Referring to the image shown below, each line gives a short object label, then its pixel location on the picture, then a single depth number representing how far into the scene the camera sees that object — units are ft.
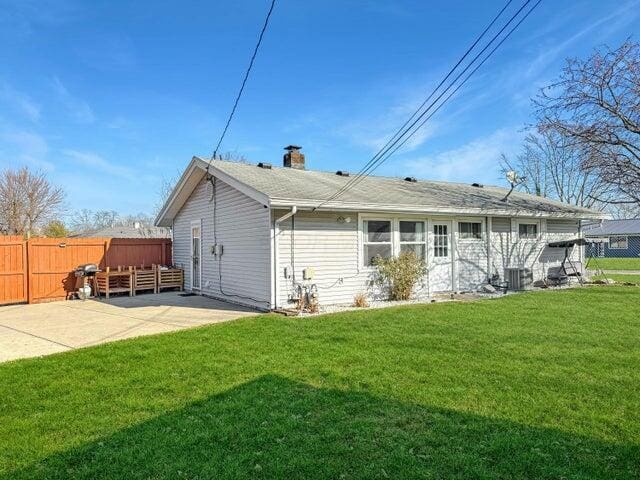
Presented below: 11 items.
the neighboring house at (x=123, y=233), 103.86
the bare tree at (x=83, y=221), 134.39
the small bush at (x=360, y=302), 32.44
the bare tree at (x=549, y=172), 103.40
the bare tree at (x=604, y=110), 43.29
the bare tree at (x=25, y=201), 92.84
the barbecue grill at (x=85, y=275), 39.27
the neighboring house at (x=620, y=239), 128.06
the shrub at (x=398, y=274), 35.24
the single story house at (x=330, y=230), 31.50
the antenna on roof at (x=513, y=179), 48.80
